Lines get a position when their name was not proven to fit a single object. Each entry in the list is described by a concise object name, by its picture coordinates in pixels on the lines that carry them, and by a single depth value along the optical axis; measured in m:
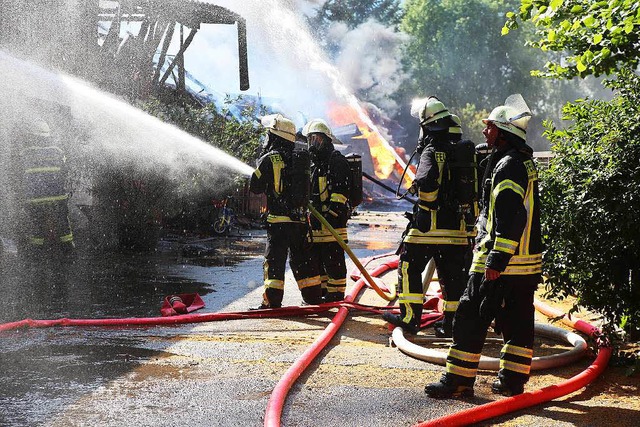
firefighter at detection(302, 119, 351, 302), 7.72
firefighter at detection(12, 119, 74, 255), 9.09
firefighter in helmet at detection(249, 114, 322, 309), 7.32
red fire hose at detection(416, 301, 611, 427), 3.99
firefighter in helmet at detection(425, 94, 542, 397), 4.59
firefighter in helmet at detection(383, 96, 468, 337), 6.18
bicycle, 15.71
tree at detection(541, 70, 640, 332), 5.10
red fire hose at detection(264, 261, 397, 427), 3.98
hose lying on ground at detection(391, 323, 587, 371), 5.17
